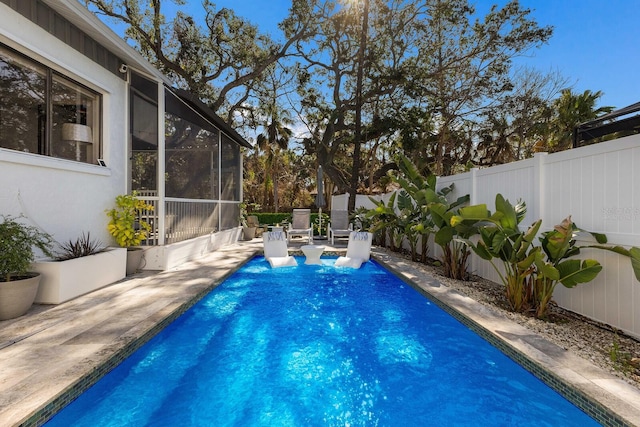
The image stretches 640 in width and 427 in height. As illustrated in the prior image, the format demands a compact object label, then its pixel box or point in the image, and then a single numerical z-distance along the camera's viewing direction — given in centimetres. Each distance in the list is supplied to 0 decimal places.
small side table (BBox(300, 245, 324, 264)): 846
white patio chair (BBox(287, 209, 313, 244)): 1197
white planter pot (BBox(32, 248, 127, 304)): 435
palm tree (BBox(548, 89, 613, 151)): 1528
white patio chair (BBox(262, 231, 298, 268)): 847
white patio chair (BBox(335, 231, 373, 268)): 855
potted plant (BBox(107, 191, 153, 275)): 609
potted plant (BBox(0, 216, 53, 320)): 372
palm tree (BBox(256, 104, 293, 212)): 2071
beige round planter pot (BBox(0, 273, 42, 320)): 374
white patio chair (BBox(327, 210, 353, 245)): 1210
